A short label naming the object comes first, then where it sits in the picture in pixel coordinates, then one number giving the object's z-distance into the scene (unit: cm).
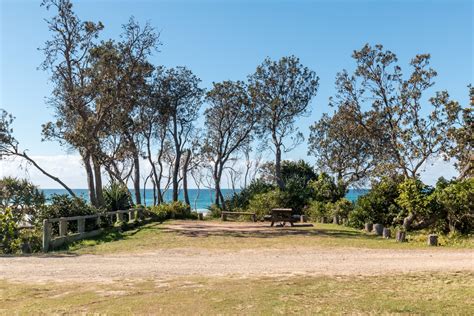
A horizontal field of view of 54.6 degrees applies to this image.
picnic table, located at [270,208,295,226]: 2218
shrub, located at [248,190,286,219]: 2916
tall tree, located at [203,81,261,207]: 3694
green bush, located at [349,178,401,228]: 2100
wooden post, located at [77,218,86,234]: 1654
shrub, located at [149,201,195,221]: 2625
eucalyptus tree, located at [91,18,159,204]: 2311
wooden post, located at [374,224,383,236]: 1775
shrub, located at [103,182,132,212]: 2469
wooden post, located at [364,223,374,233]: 1914
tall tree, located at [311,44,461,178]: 2273
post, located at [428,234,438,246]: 1433
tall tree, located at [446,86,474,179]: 2025
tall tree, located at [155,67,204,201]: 3428
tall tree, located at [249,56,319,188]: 3534
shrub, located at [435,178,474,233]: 1667
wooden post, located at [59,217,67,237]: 1531
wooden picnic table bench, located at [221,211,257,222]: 2728
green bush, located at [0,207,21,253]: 1416
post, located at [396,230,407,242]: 1540
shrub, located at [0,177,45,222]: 1702
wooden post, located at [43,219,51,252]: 1406
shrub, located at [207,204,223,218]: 3198
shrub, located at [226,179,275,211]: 3350
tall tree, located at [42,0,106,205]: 2242
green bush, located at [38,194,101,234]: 1711
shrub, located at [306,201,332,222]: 2616
